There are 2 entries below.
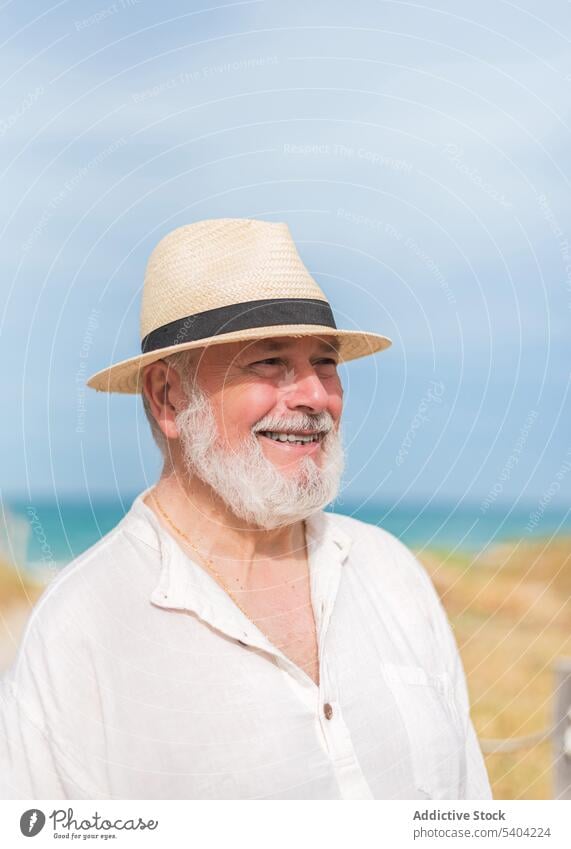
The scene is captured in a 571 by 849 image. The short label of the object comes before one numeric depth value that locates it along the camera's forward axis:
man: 2.31
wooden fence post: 3.28
